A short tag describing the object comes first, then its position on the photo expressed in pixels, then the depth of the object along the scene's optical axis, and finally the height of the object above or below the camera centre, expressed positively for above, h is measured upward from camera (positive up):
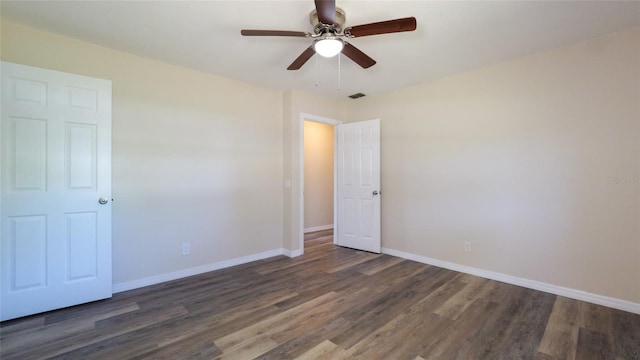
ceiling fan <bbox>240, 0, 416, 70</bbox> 1.81 +1.07
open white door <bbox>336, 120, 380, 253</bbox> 4.23 -0.06
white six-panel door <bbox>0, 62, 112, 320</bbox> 2.27 -0.08
